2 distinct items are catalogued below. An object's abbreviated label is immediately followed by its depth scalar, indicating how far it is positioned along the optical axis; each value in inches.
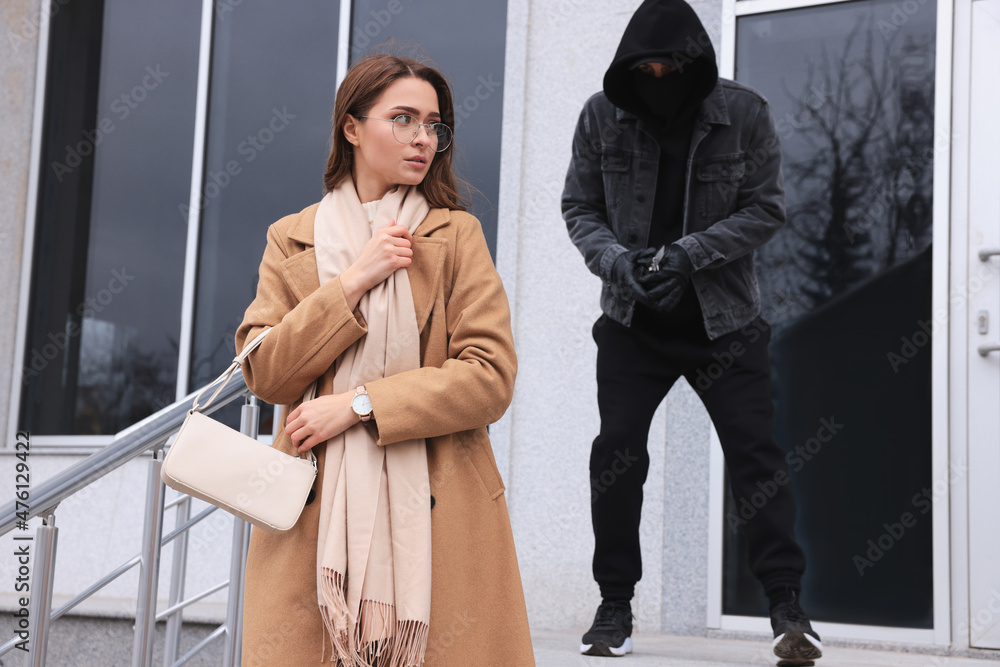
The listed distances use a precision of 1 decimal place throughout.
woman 68.5
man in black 110.2
